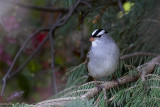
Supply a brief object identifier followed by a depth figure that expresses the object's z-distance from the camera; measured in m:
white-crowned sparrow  4.45
